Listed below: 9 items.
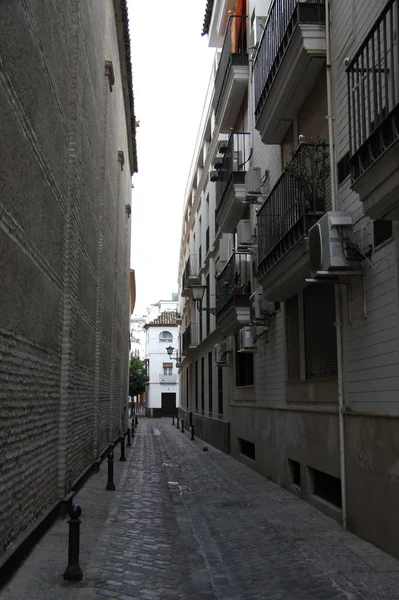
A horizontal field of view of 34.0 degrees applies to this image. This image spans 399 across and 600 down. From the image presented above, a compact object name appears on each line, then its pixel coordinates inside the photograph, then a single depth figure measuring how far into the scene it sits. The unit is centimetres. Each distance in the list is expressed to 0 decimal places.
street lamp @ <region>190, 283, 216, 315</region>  2373
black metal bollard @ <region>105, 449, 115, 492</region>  1173
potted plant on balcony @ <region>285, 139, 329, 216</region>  945
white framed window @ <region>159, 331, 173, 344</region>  6794
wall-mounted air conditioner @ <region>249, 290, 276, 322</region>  1327
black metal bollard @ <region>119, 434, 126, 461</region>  1734
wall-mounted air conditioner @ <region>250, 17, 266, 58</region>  1430
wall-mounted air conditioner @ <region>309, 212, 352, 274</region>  776
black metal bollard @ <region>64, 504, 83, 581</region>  579
